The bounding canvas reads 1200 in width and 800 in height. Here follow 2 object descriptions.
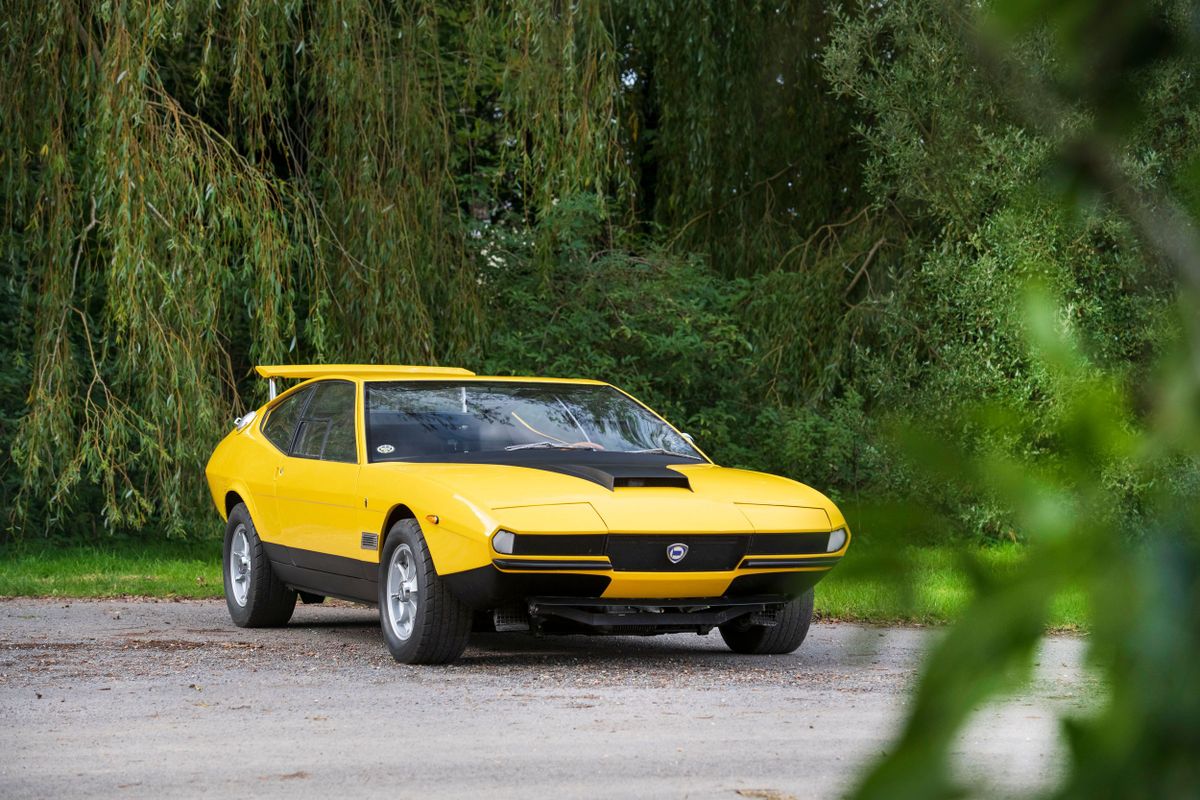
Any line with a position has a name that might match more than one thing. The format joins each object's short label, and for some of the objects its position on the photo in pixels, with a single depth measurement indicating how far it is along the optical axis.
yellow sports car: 16.36
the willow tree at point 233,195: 24.91
